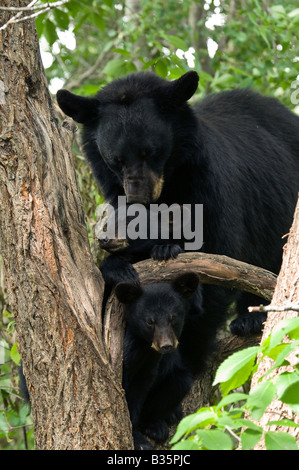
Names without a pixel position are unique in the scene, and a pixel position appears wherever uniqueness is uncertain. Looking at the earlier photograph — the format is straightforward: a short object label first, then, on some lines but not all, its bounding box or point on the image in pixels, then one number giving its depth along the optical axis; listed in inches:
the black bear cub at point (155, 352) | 359.6
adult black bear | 393.4
